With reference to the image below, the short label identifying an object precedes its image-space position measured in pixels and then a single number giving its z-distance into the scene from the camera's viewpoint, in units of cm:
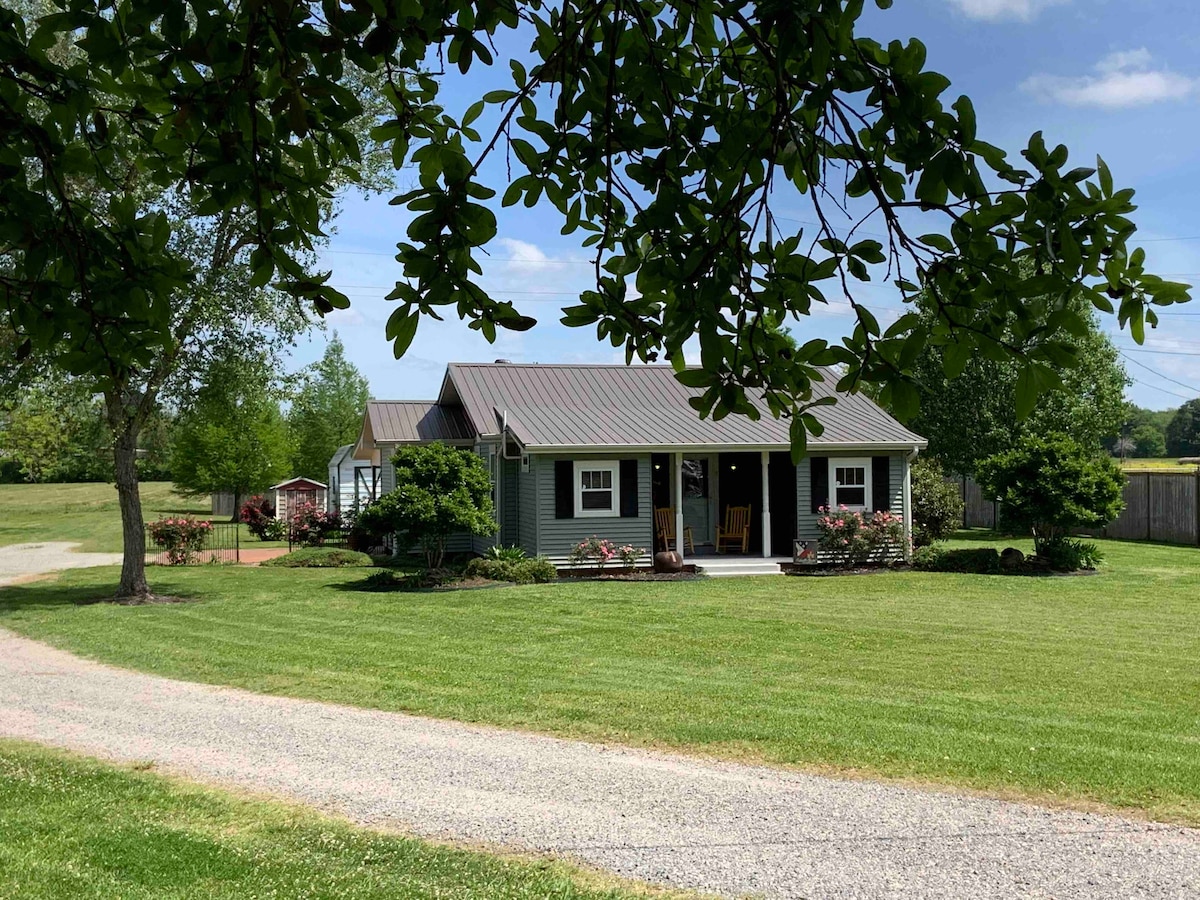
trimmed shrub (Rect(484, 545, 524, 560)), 1911
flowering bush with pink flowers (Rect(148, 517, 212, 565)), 2362
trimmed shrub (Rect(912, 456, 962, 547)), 2495
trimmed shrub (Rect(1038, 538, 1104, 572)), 1900
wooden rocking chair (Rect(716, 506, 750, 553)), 2202
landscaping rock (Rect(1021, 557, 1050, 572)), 1895
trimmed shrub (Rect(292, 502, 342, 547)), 2881
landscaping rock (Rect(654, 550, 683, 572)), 1919
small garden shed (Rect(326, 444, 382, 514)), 3019
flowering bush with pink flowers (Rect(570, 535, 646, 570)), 1922
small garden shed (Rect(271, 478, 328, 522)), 3500
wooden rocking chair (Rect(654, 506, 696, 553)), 2080
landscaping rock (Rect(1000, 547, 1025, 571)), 1903
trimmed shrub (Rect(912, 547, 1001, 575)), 1938
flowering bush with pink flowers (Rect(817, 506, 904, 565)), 1995
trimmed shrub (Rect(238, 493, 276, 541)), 3297
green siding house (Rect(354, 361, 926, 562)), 1969
